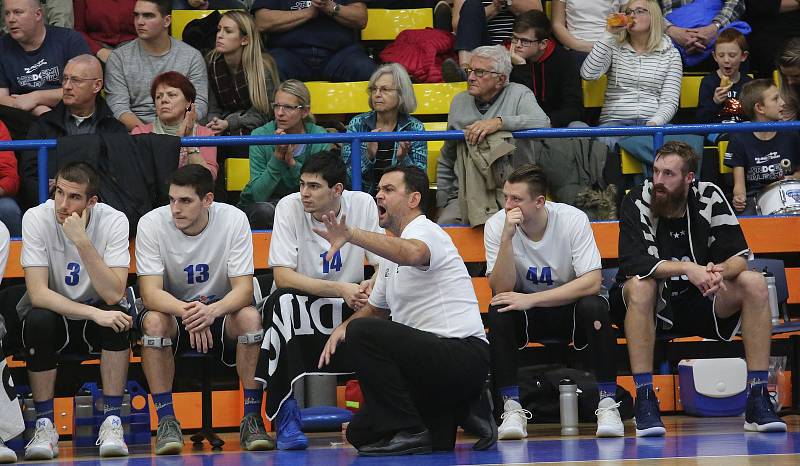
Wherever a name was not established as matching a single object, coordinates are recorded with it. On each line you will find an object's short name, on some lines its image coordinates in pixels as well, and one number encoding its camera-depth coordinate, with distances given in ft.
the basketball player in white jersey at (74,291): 40.57
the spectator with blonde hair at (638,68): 57.72
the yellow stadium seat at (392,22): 66.54
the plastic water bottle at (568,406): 43.60
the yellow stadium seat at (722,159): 53.79
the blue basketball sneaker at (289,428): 40.25
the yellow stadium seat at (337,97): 59.93
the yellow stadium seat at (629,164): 51.31
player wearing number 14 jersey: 42.11
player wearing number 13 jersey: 41.06
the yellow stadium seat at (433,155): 53.62
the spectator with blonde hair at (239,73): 55.42
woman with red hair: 50.06
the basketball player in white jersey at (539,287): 41.88
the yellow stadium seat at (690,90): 62.08
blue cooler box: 48.75
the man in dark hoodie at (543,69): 57.98
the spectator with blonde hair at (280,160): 50.37
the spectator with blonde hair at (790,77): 55.21
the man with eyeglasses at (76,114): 50.08
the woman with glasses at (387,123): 50.96
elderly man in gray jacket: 49.70
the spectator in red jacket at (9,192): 48.75
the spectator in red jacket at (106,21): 61.31
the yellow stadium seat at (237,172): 52.03
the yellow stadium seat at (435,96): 61.05
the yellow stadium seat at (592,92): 60.08
